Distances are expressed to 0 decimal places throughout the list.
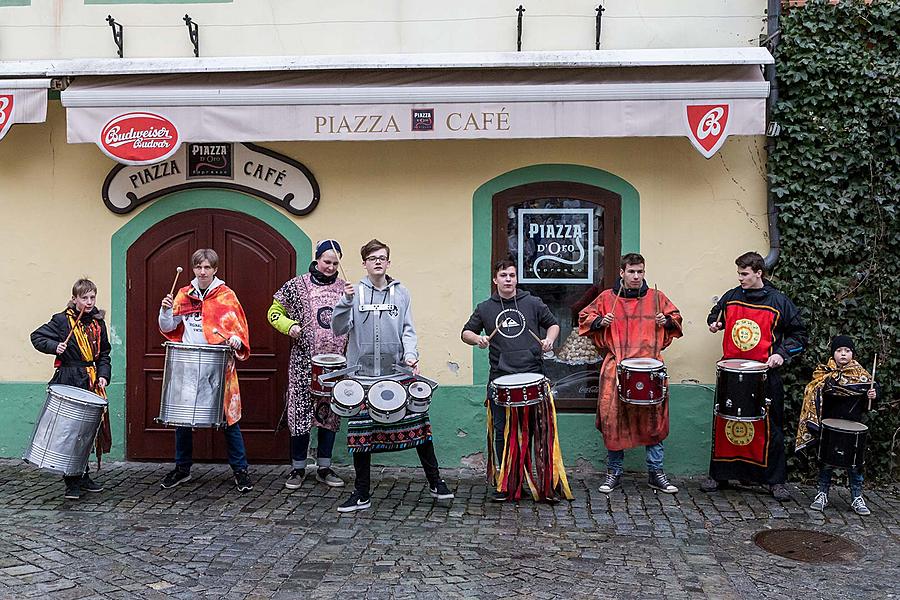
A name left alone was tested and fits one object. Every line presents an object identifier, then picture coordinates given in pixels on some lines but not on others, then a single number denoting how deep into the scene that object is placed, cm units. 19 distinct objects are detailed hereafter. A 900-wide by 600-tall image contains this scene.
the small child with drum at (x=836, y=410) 660
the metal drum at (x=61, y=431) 655
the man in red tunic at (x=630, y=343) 720
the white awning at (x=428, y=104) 717
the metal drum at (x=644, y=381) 686
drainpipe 746
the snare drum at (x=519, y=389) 655
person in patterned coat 716
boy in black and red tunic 703
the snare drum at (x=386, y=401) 631
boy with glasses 645
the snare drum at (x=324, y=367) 681
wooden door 795
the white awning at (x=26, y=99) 748
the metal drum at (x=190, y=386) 677
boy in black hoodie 684
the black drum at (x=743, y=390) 682
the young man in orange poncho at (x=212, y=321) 706
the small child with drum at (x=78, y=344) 678
